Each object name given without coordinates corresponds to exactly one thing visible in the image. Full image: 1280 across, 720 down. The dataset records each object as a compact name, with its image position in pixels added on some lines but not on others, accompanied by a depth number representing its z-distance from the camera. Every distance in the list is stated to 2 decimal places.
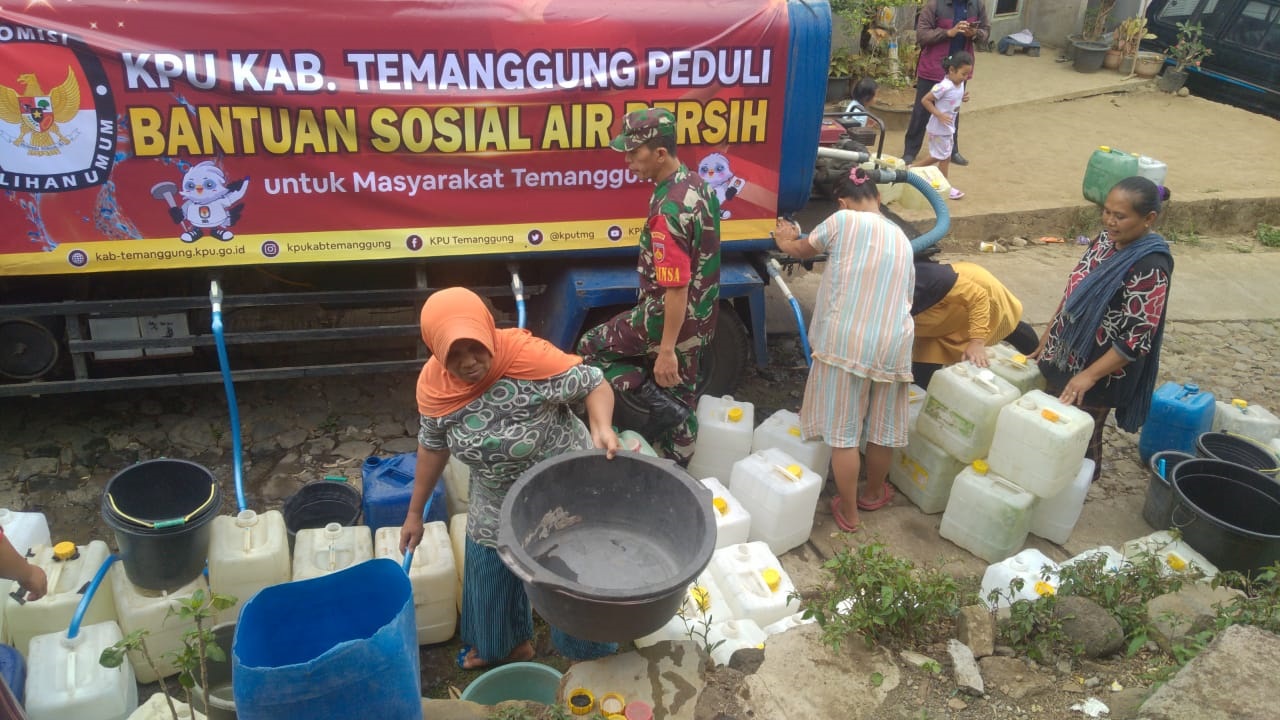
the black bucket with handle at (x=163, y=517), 3.40
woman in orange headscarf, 2.89
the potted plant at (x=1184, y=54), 11.55
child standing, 8.36
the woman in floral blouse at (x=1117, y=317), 4.36
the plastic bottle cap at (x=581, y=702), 2.76
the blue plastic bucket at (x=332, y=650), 2.26
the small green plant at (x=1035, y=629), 3.18
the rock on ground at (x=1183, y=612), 3.27
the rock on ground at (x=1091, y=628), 3.18
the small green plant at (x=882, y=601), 3.08
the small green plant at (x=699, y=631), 3.17
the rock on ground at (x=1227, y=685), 2.52
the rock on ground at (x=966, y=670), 2.87
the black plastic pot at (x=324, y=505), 4.21
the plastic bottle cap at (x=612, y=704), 2.76
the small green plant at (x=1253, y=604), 3.04
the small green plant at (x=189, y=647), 2.56
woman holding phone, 8.77
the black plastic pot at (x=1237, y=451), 4.85
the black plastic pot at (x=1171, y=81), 11.71
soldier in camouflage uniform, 4.07
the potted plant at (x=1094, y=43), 11.89
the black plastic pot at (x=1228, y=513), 4.03
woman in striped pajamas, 4.33
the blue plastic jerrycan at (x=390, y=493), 4.09
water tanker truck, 4.08
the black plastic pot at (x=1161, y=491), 4.59
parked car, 10.97
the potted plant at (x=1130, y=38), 11.70
